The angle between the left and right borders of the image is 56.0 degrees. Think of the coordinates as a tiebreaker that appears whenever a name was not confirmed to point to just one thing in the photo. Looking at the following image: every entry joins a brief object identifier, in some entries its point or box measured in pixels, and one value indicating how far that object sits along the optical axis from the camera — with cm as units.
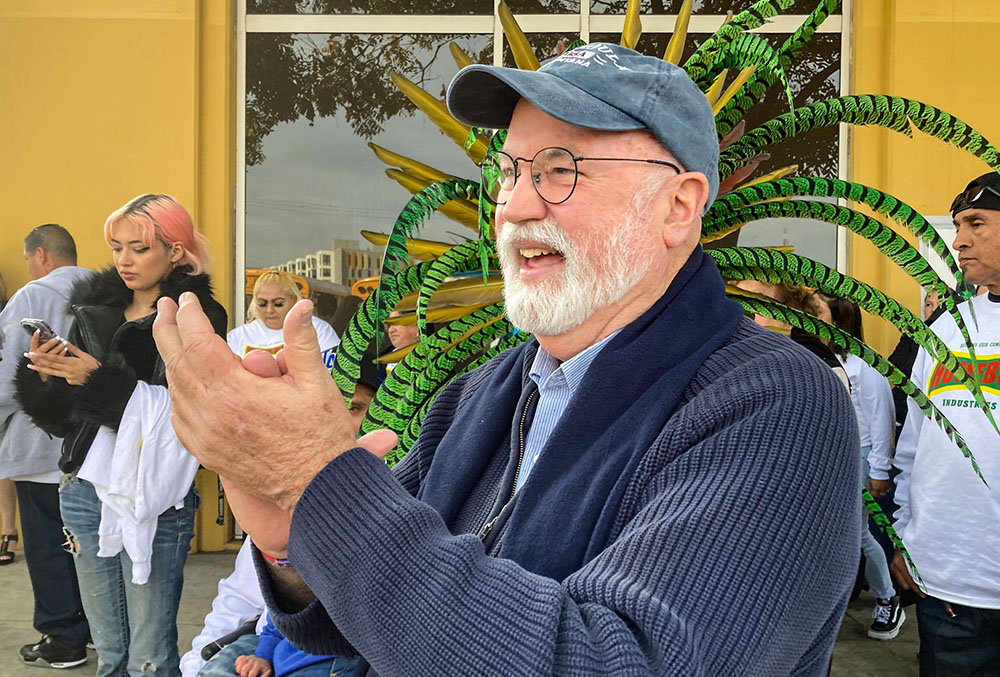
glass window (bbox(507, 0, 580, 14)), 667
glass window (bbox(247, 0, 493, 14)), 674
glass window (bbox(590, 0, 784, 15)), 658
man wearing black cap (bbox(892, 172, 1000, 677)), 315
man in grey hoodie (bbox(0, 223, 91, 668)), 456
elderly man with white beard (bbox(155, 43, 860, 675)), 100
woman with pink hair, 386
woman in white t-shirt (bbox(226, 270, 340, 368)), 558
